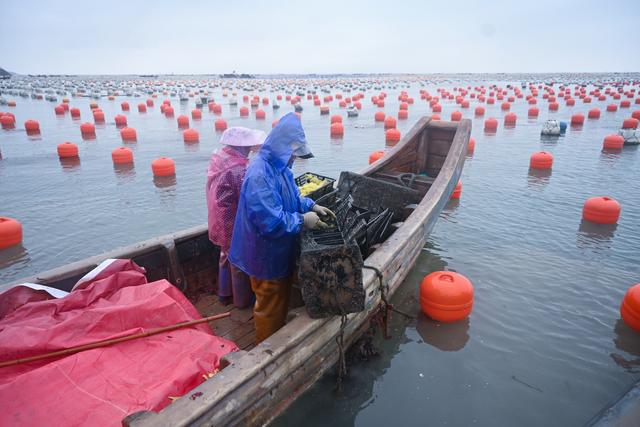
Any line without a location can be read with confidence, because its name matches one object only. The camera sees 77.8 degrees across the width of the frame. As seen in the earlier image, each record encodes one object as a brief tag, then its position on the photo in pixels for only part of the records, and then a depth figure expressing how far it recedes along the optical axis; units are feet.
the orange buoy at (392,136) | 54.12
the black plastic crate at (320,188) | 15.34
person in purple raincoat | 12.65
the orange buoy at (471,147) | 47.63
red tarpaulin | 8.19
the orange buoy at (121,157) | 44.27
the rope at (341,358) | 11.12
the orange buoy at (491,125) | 62.75
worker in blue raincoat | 10.05
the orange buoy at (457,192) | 32.14
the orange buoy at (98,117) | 77.61
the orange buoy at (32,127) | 64.64
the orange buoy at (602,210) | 26.11
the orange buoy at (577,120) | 66.59
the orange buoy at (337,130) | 60.03
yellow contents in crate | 15.85
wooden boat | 8.27
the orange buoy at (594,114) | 75.36
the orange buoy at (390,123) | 66.17
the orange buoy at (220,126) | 67.92
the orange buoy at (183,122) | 71.56
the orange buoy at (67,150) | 46.09
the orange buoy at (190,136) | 57.21
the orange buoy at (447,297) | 16.28
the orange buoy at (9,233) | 24.41
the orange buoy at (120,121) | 73.51
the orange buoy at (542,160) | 39.47
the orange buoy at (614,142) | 47.42
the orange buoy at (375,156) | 40.19
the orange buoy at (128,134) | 58.80
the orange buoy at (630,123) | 61.98
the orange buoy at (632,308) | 15.74
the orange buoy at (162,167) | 39.40
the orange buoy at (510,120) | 69.00
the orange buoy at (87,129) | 61.67
